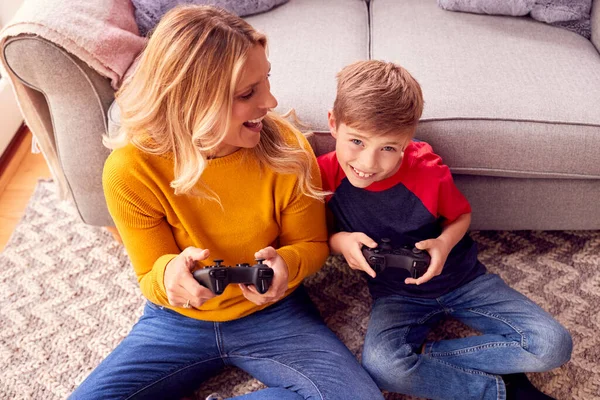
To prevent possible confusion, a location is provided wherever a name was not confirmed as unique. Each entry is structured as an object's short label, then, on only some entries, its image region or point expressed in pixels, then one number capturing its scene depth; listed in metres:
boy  0.98
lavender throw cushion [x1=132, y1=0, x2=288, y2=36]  1.33
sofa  1.11
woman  0.83
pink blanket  1.07
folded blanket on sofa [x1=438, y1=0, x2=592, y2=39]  1.36
